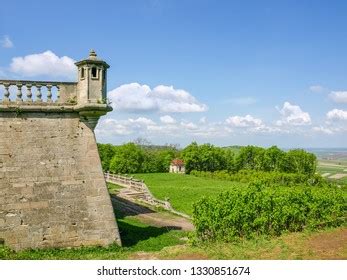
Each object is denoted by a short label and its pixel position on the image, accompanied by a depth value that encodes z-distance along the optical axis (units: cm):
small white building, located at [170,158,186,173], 8538
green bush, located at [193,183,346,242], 1597
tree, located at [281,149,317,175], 7931
